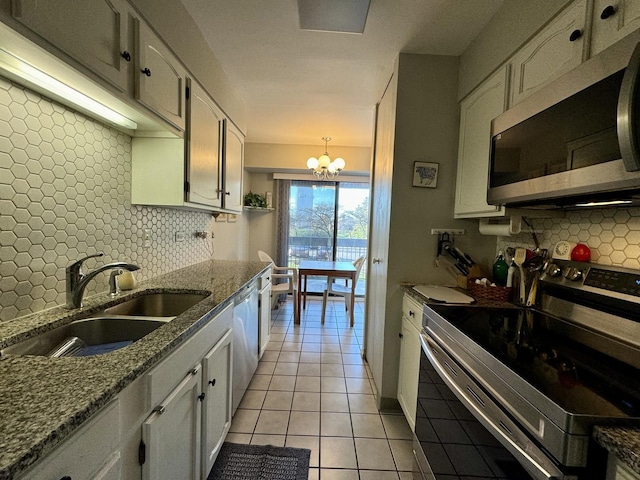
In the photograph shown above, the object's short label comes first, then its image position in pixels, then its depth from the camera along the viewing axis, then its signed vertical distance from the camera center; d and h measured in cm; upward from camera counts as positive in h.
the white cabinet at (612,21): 89 +70
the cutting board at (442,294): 162 -35
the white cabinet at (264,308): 258 -74
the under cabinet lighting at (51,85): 90 +46
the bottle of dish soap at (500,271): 180 -22
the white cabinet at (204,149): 176 +49
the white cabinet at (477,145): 159 +54
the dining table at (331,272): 385 -56
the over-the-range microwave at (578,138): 76 +34
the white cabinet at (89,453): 55 -48
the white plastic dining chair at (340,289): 400 -84
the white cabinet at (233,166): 246 +52
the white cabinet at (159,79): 123 +66
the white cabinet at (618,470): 57 -45
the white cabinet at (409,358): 171 -76
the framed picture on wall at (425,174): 203 +40
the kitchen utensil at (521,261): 157 -13
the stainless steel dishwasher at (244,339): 188 -80
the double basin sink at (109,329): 105 -46
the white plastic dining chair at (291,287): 392 -84
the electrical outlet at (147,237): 188 -10
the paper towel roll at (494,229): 162 +4
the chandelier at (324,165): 373 +81
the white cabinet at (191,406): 91 -70
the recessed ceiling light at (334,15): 157 +118
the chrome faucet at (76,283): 123 -27
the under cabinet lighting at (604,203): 108 +14
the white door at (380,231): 213 +0
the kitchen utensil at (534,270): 150 -17
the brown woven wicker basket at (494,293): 167 -32
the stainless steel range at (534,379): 68 -38
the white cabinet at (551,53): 110 +77
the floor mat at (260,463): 153 -127
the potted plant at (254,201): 486 +40
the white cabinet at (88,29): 77 +56
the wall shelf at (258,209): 483 +28
